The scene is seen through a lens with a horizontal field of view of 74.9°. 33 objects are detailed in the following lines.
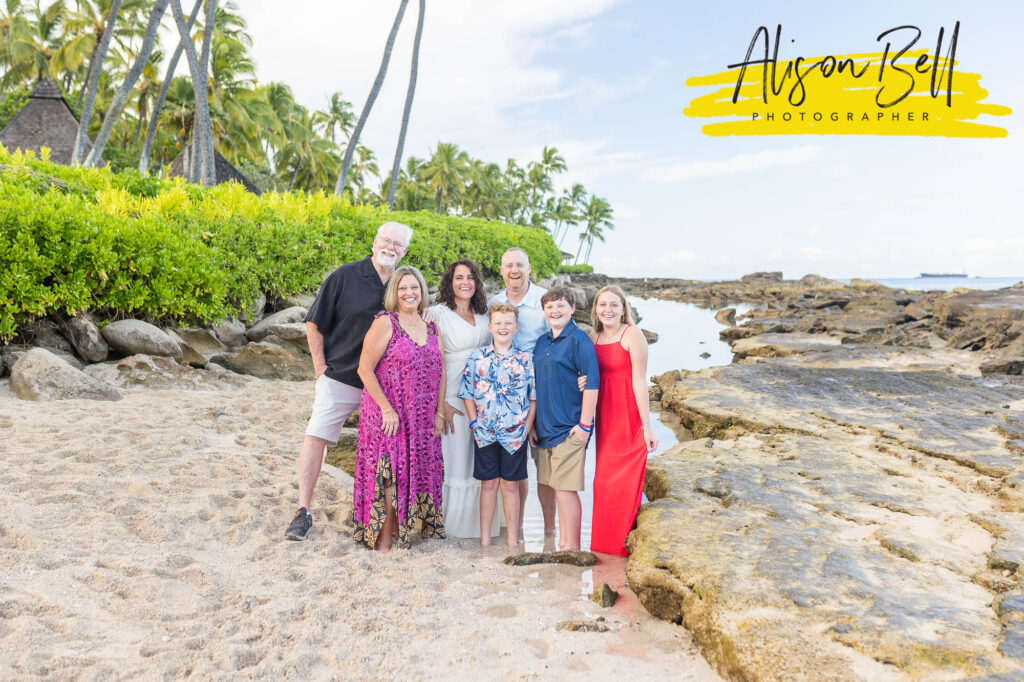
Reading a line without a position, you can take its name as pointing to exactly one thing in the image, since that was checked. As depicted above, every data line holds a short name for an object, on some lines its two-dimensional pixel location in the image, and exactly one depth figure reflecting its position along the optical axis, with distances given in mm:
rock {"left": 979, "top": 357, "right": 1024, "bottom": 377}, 10047
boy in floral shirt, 4543
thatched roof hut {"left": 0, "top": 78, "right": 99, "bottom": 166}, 27031
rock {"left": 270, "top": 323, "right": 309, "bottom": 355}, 9867
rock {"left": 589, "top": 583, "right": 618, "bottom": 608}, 3867
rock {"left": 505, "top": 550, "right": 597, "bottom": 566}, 4457
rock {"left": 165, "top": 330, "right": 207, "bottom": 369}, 8634
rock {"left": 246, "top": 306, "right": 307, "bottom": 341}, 10109
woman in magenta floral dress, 4418
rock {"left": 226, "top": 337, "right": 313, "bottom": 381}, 9102
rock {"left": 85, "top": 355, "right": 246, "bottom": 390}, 7656
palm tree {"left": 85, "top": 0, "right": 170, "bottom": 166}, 15797
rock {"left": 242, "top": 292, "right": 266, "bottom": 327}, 10391
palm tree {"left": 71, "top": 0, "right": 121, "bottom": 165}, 17531
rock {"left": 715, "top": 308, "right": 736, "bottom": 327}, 26700
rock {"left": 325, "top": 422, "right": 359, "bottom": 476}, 6301
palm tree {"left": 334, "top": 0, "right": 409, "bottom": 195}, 21250
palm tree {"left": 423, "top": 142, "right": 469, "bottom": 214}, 55900
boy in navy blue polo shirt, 4477
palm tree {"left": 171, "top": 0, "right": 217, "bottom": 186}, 17953
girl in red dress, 4512
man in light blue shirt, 4781
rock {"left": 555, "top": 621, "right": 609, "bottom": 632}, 3586
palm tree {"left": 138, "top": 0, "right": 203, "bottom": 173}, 23078
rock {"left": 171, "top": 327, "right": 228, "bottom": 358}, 9094
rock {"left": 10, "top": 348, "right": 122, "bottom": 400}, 6707
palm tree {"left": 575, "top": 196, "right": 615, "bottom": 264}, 82375
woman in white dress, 4777
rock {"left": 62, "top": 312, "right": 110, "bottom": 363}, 7824
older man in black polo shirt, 4691
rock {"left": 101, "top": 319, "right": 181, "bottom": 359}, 8086
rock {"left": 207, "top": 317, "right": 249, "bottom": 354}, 9703
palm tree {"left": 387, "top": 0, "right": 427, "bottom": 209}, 23172
